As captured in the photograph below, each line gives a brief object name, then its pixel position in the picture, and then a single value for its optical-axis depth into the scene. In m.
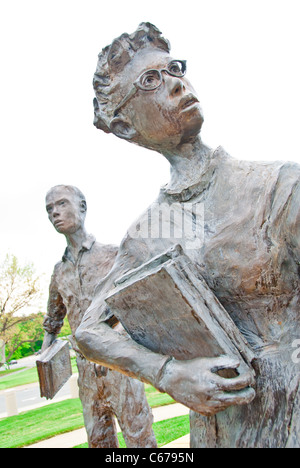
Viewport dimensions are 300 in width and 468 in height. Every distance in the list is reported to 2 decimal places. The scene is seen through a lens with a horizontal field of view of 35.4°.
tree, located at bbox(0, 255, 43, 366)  24.09
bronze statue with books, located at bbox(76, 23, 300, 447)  1.44
